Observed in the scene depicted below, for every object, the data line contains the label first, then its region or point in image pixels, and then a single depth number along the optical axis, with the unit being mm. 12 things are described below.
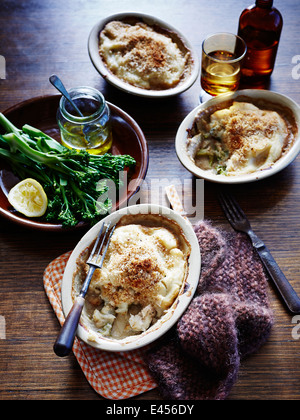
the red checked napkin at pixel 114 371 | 716
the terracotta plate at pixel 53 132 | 833
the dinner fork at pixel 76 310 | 672
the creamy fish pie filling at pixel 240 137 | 839
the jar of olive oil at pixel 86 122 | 844
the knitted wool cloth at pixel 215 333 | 703
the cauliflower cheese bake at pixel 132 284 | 735
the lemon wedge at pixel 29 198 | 813
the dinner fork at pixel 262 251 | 761
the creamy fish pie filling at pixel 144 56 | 920
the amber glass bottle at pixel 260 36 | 882
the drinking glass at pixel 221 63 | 867
